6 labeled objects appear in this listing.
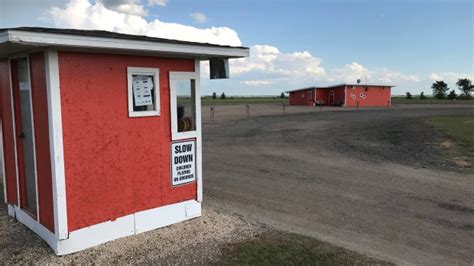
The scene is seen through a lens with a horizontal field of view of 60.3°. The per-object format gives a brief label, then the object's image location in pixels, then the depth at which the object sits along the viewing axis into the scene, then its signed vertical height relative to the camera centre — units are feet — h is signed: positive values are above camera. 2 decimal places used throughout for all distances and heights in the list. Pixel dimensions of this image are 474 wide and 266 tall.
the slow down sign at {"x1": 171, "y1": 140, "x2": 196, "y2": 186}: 18.46 -3.13
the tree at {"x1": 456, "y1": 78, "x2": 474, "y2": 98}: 308.28 +3.80
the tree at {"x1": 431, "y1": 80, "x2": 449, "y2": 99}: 298.35 +2.57
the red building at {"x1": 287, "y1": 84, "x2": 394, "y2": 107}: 164.32 -1.24
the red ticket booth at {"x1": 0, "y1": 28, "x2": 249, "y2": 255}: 14.62 -1.46
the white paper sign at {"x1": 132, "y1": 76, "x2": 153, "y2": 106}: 16.76 +0.19
